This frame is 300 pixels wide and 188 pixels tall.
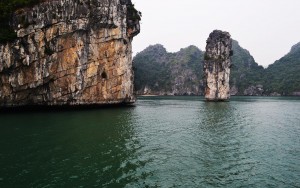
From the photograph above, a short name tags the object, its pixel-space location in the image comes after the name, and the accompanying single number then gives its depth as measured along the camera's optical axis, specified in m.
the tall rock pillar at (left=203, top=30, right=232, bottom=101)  80.20
